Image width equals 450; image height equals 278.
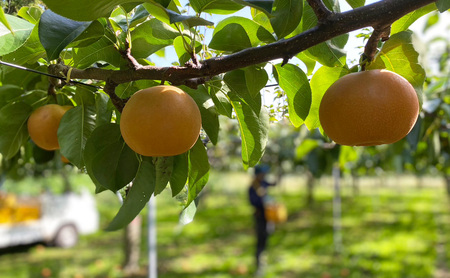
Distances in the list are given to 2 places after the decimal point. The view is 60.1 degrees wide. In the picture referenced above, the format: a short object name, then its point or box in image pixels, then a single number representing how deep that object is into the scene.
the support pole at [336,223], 5.93
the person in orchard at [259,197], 5.68
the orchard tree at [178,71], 0.53
